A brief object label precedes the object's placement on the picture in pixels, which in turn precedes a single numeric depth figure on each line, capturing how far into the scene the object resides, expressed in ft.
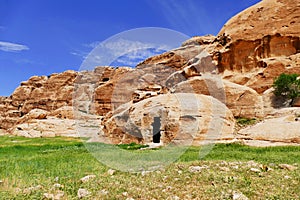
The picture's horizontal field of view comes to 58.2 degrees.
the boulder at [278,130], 61.87
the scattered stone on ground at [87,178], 25.25
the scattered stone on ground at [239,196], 19.61
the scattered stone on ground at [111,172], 29.60
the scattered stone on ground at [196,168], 28.60
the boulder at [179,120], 66.80
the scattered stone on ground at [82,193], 20.66
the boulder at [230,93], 94.05
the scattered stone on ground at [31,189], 21.52
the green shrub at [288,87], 94.48
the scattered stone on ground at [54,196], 20.06
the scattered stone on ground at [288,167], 30.01
